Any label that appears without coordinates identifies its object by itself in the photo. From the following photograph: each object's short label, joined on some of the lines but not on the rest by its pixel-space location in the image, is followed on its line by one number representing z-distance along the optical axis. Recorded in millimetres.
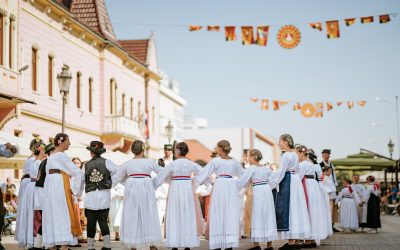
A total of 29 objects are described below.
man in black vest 12922
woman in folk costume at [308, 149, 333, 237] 15445
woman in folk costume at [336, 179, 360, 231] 22422
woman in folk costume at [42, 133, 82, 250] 12422
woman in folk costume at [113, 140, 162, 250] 12961
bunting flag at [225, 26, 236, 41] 25734
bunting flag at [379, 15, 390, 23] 23938
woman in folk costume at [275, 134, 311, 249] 14164
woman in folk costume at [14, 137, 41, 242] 13594
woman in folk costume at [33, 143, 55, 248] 12891
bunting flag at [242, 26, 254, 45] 25750
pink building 25781
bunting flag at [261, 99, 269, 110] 39188
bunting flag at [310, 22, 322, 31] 24984
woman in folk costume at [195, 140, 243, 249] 13109
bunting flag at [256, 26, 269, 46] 25750
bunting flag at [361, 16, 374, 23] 24172
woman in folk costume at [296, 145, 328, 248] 14930
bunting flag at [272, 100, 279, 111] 38894
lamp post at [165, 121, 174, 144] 32500
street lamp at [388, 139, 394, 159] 48375
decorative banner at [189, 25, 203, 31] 25672
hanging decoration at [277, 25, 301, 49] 25469
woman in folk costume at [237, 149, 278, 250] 13656
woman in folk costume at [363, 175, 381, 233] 22297
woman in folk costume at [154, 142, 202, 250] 13023
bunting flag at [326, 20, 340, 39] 24688
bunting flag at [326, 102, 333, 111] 38531
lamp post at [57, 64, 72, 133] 20672
